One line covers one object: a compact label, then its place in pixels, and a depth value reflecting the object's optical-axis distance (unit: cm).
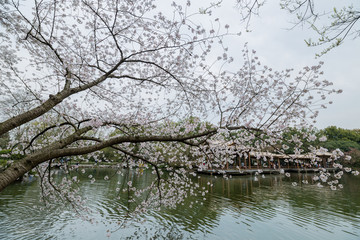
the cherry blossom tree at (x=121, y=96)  327
